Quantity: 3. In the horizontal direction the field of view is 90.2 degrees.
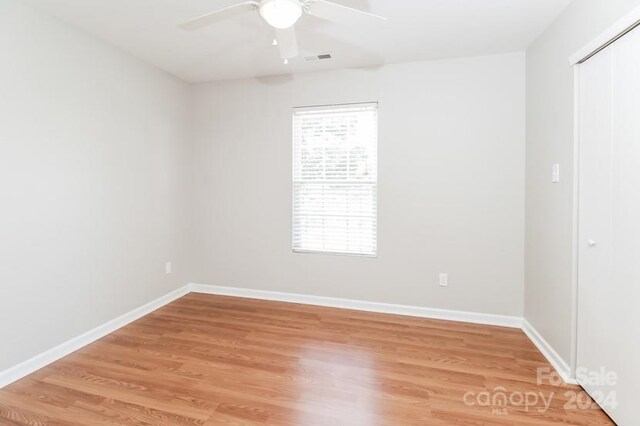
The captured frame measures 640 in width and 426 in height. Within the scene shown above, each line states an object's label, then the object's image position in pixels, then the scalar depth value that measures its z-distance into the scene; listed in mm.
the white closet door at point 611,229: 1628
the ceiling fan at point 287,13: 1620
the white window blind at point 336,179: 3404
